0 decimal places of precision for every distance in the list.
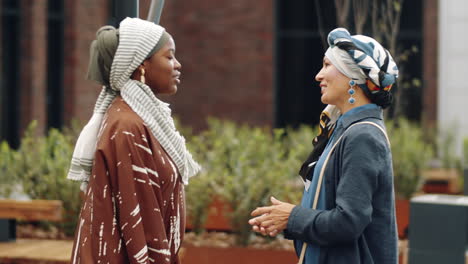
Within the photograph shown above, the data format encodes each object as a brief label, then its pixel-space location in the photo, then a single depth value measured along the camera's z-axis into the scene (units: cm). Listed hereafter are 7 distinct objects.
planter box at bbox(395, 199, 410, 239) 940
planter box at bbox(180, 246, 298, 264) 704
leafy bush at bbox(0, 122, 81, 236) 775
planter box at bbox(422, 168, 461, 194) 1298
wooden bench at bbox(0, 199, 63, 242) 661
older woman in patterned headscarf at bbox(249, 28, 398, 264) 334
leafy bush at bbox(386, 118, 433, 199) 1021
